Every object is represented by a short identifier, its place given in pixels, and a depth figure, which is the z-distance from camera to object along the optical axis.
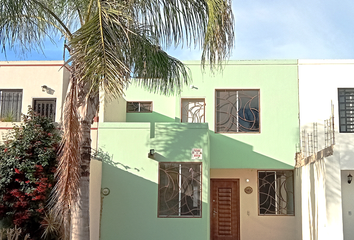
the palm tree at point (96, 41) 6.54
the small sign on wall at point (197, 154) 12.00
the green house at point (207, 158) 11.91
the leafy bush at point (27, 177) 10.51
